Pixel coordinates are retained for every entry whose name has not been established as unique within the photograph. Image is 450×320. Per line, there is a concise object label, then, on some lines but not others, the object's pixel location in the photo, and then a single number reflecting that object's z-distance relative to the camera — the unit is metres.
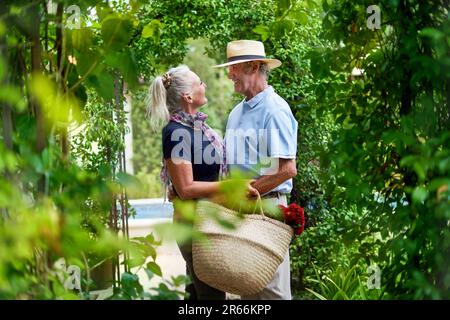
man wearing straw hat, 5.27
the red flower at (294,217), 4.81
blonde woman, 5.38
